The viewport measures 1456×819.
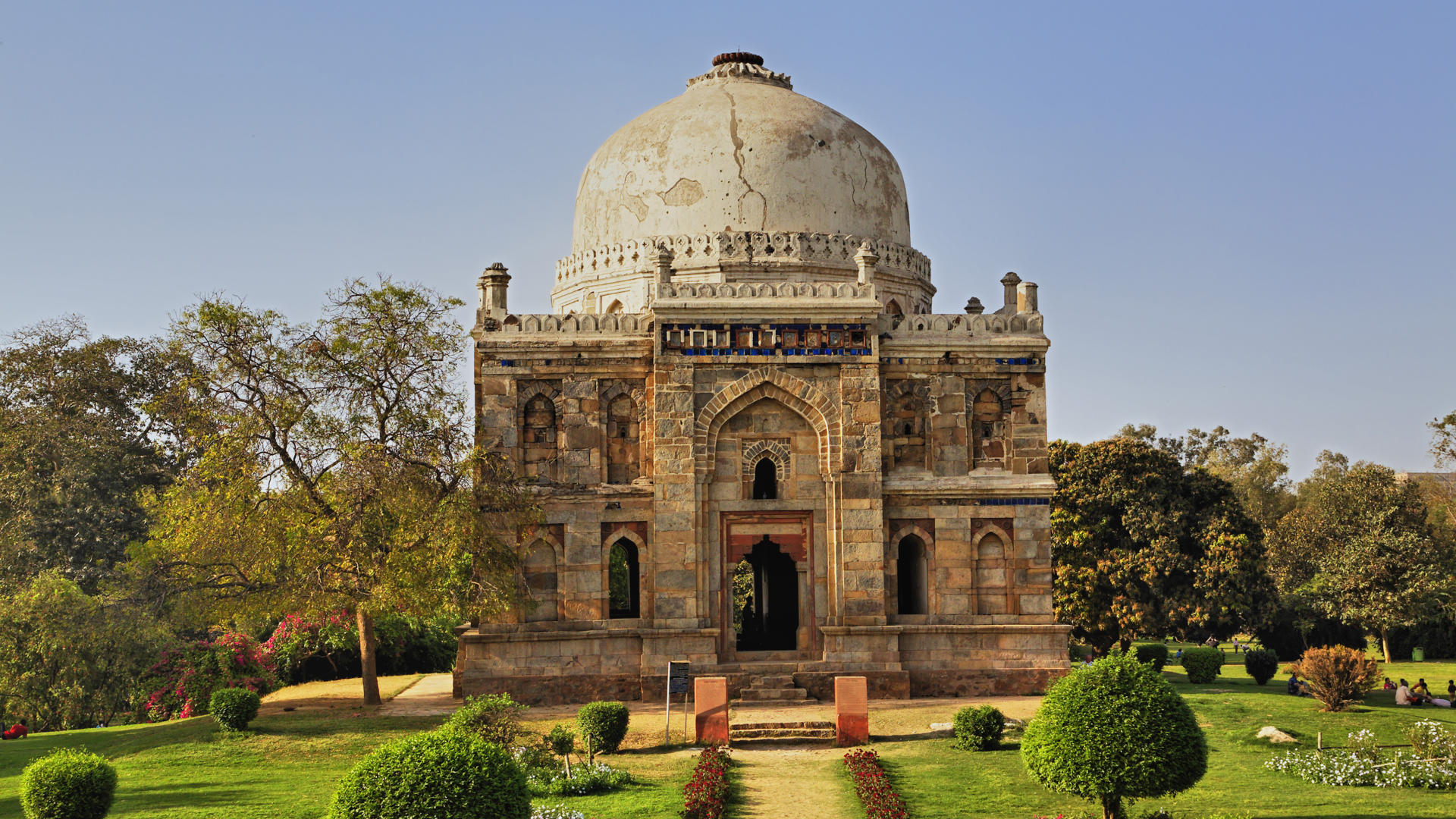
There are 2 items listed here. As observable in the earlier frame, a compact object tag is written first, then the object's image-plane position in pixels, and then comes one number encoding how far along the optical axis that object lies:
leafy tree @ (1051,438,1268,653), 35.81
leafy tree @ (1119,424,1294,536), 57.81
